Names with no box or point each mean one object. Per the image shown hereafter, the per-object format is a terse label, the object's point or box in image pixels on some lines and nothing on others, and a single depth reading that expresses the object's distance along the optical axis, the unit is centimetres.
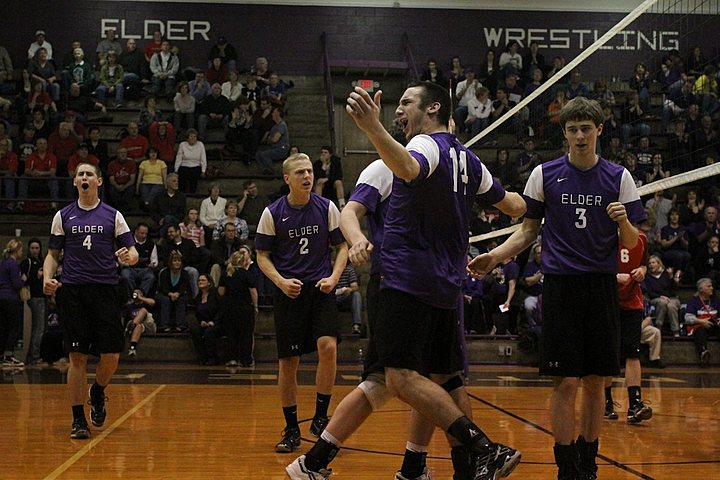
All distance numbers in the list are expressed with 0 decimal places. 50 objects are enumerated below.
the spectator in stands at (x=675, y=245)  1625
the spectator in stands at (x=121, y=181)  1806
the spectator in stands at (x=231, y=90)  2139
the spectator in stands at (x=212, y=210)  1698
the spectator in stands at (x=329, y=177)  1794
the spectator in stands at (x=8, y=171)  1772
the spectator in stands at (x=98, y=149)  1866
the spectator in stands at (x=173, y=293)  1488
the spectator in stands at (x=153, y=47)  2252
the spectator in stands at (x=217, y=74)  2223
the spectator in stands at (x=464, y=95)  2127
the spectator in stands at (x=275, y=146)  1952
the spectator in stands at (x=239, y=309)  1401
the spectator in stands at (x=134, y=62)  2223
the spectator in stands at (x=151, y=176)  1816
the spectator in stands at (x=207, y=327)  1427
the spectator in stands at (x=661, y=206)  1730
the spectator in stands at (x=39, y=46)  2230
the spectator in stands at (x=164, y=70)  2192
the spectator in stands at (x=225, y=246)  1563
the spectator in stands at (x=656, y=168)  1253
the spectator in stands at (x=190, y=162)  1877
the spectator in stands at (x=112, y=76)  2166
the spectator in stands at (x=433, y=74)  2205
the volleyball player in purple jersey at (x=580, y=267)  492
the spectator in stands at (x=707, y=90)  1797
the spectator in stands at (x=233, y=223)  1638
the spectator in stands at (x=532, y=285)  1466
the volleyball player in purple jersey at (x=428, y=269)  410
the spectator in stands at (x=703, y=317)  1465
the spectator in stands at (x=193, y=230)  1631
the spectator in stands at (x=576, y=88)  1807
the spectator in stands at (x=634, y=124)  1416
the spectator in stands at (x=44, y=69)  2103
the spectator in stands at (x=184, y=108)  2061
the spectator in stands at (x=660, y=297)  1498
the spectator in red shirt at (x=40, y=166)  1788
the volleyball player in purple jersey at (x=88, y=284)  736
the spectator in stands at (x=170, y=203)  1748
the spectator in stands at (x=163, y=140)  1919
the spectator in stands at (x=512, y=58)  2277
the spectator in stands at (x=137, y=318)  1441
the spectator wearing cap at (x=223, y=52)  2280
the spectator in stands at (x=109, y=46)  2261
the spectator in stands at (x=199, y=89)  2133
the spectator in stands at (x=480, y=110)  2067
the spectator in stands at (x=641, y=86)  1587
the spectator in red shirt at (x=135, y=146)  1909
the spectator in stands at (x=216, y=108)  2084
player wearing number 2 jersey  677
